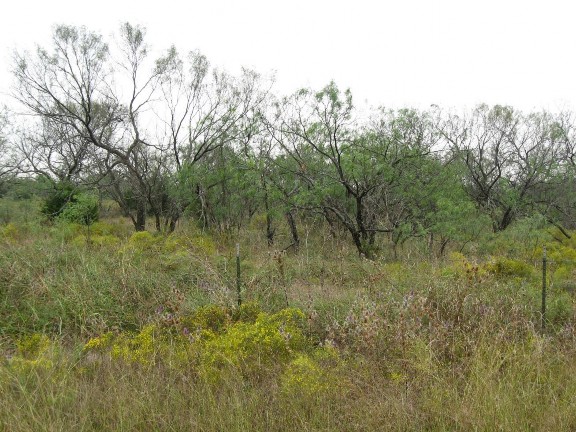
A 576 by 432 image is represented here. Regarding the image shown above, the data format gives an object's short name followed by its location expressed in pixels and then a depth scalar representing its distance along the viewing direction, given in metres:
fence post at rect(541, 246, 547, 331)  4.29
